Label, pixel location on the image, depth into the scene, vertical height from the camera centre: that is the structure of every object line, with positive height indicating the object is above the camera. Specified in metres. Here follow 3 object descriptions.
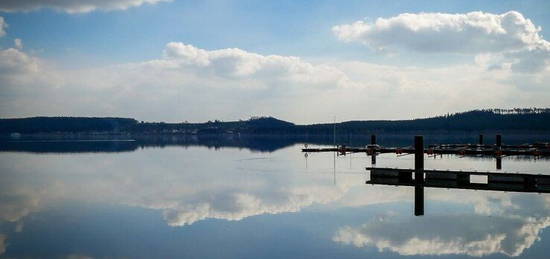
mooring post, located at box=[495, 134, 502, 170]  44.85 -1.32
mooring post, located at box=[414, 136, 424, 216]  24.86 -1.97
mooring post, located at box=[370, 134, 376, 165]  51.84 -1.16
